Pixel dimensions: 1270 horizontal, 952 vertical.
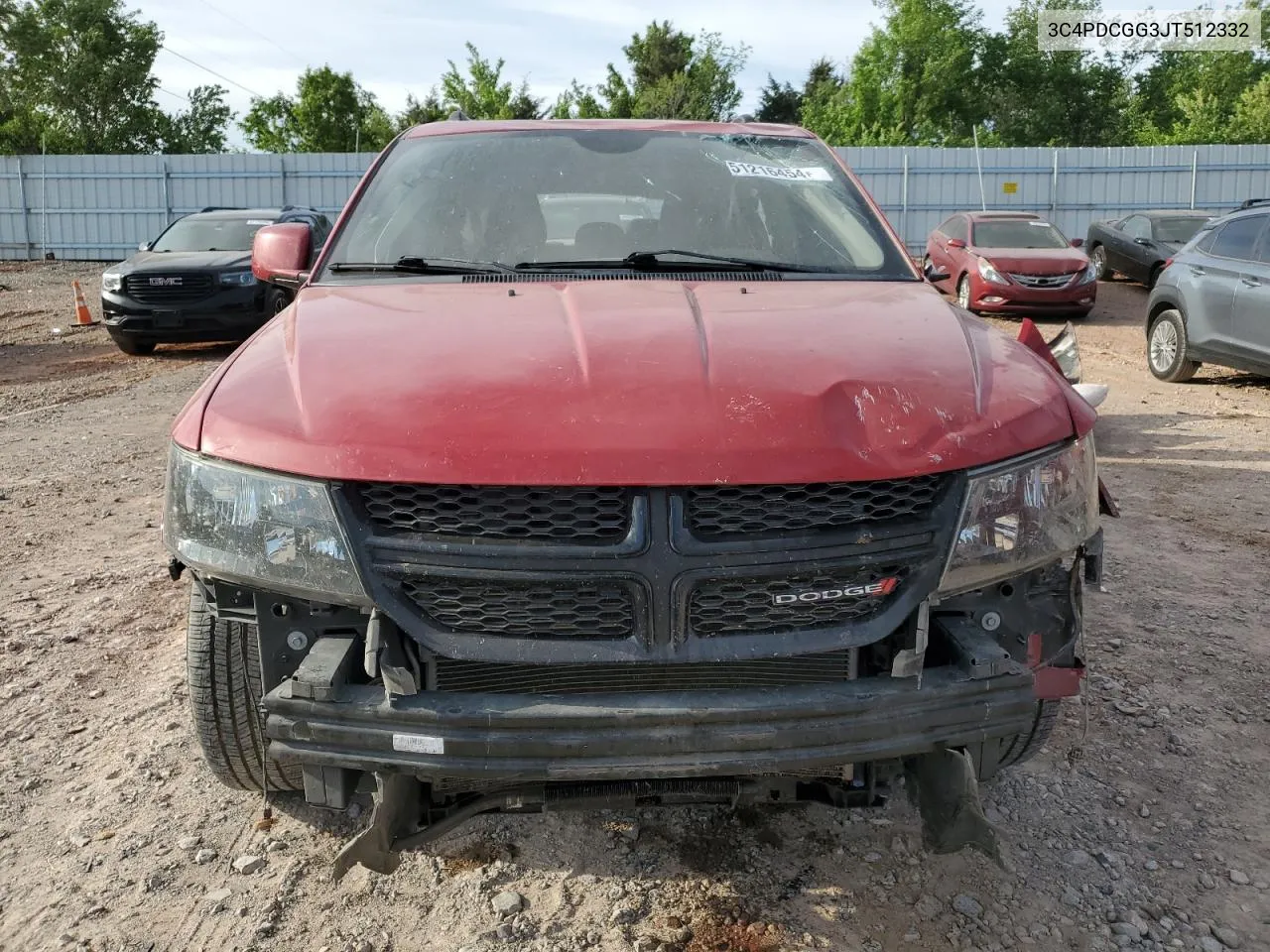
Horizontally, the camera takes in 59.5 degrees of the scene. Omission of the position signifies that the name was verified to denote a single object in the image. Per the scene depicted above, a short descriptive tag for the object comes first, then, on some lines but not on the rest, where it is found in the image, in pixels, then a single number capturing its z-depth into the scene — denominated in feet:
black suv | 38.24
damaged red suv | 6.56
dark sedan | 58.13
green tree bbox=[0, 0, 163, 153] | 144.36
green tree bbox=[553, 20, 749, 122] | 168.35
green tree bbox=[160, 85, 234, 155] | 159.33
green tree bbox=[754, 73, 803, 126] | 185.57
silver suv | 30.40
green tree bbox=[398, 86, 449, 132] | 159.74
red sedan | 48.65
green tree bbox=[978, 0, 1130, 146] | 164.45
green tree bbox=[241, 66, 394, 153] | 152.66
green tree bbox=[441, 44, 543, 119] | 147.95
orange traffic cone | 50.29
